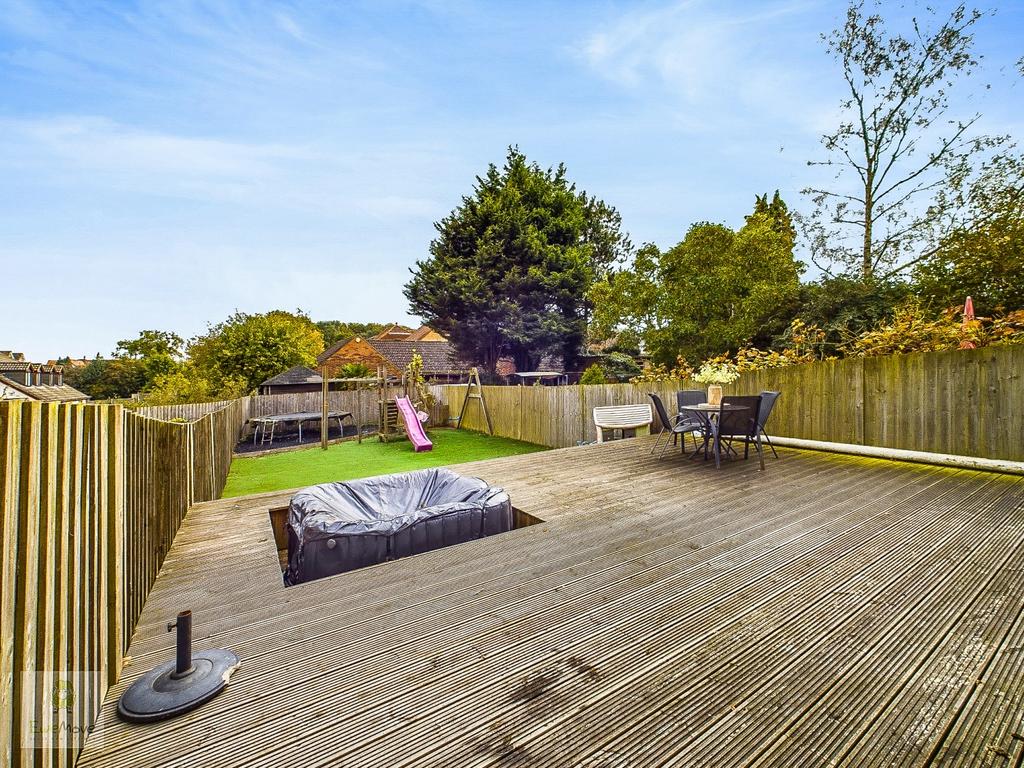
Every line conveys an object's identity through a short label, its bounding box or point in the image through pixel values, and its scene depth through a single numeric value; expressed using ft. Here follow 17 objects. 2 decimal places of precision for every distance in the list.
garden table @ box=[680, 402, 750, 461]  16.72
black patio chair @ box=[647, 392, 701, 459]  18.43
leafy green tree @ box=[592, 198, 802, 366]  42.96
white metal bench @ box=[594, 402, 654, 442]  25.11
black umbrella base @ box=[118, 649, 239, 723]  4.53
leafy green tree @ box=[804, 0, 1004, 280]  42.32
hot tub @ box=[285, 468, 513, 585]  9.53
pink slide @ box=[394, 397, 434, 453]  34.06
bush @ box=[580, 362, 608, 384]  46.09
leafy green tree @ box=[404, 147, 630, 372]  65.05
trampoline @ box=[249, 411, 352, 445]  38.57
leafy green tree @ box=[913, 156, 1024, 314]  29.84
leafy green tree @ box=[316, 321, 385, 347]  171.83
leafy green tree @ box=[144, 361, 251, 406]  39.24
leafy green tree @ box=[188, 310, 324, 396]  62.90
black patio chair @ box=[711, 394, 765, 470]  15.79
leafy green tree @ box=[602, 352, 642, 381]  63.79
